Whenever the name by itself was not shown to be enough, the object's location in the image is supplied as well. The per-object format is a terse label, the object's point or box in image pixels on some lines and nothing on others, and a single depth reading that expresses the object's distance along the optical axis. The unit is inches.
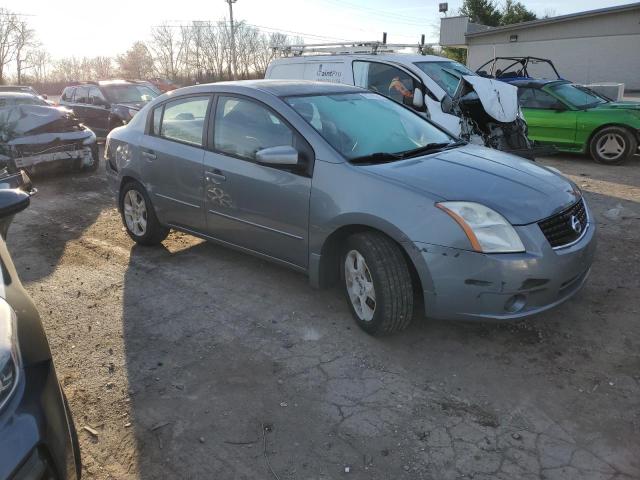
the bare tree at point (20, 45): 2240.4
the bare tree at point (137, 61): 2367.1
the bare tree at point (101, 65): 2603.3
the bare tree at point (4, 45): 2121.8
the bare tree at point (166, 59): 2385.6
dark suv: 505.9
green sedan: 354.6
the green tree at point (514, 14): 1441.9
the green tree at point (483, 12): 1448.1
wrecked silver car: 319.0
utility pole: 1646.2
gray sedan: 121.0
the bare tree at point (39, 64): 2493.6
